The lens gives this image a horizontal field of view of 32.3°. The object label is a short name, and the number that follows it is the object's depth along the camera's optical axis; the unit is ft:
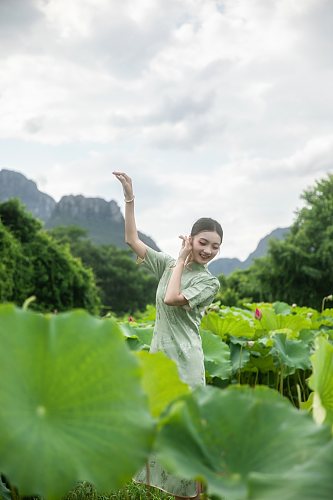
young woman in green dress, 8.09
